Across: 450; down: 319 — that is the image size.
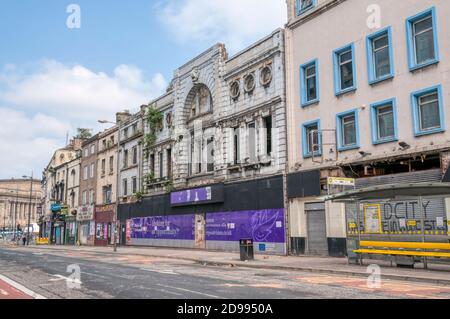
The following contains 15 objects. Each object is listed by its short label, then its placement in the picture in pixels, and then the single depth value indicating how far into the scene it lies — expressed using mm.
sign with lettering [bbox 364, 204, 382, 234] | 18562
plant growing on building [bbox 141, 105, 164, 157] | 42938
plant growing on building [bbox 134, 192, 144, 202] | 43906
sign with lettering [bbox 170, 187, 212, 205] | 33938
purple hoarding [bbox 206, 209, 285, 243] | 27780
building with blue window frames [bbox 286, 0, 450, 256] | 20297
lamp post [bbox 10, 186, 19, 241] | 126388
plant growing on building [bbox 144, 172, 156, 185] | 42781
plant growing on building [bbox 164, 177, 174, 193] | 39156
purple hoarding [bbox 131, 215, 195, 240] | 36812
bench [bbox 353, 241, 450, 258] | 15742
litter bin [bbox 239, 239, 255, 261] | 23062
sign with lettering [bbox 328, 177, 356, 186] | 20516
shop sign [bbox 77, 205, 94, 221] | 55031
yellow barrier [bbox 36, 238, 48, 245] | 66688
